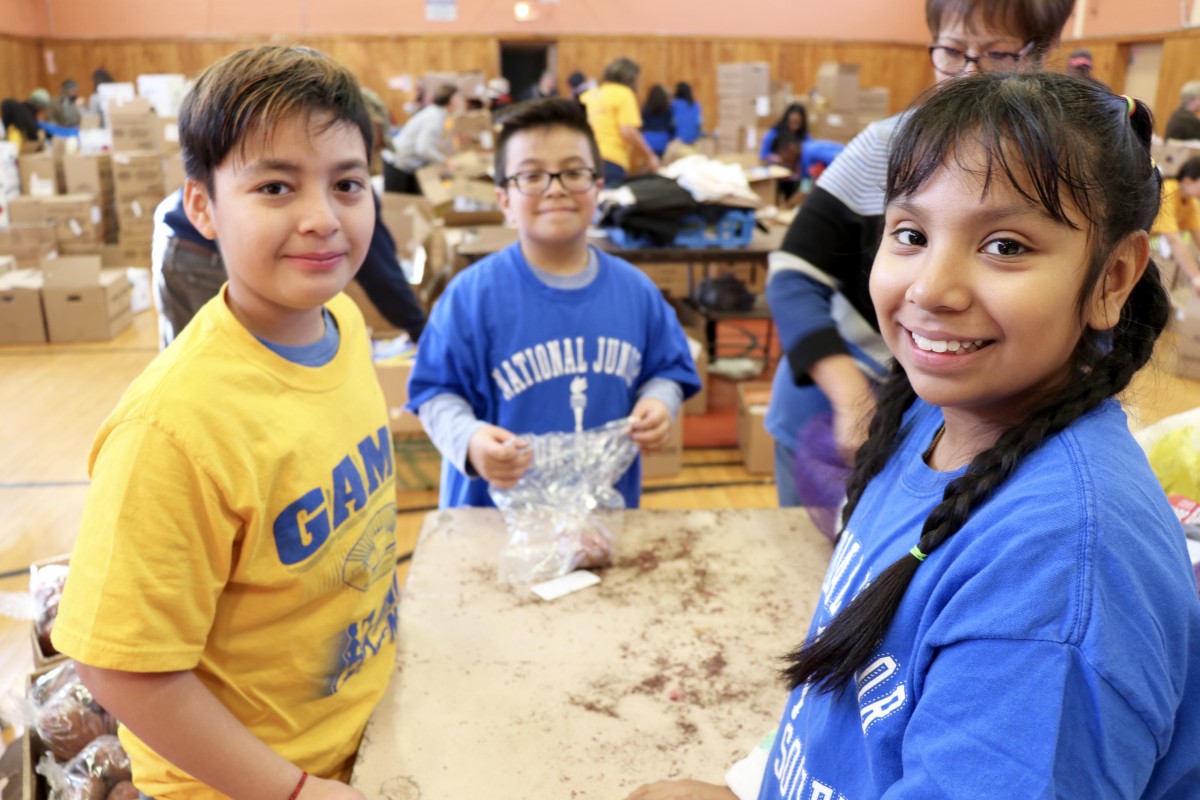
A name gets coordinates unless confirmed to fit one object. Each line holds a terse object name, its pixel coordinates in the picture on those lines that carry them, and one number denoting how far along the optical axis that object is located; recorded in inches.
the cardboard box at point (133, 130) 315.9
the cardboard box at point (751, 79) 398.3
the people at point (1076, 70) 30.0
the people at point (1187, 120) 244.4
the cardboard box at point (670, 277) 228.4
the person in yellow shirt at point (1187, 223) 187.8
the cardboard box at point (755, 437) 163.2
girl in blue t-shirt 22.2
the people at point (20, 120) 346.9
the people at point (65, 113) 385.4
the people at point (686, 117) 452.1
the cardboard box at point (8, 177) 274.5
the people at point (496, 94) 421.4
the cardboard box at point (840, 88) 385.4
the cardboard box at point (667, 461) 160.1
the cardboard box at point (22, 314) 227.1
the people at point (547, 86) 446.3
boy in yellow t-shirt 35.8
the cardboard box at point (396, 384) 145.3
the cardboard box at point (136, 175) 299.7
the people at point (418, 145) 274.7
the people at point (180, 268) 91.6
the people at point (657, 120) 416.2
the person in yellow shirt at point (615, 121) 313.9
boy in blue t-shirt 75.7
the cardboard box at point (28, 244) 253.6
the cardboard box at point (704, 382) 172.4
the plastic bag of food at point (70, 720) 53.2
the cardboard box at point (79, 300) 230.1
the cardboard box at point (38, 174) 291.6
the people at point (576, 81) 498.9
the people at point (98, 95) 399.9
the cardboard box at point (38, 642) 59.6
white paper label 58.7
